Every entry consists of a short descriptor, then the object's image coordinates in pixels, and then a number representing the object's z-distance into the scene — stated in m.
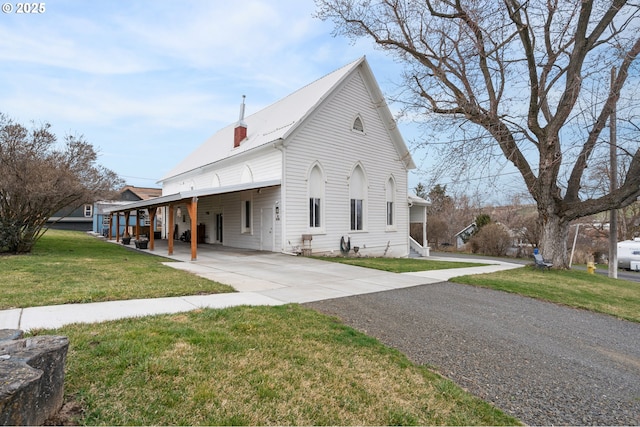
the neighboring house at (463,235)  37.19
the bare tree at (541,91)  11.52
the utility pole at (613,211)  14.30
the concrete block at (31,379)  2.04
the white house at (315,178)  16.28
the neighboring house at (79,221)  42.62
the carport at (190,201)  13.09
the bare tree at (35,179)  12.83
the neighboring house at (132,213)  33.19
